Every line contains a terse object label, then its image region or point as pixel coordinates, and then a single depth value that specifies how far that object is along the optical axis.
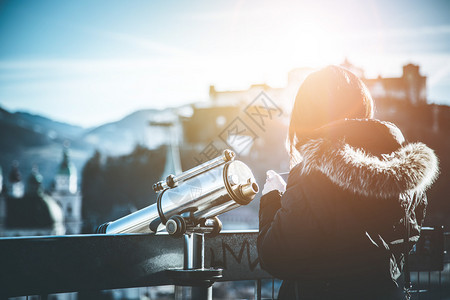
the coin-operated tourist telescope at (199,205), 2.35
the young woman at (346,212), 1.73
